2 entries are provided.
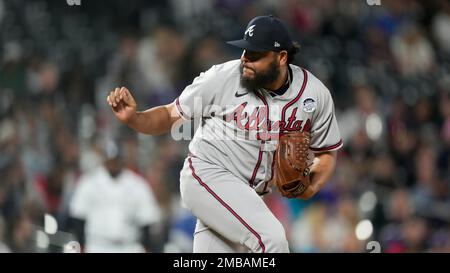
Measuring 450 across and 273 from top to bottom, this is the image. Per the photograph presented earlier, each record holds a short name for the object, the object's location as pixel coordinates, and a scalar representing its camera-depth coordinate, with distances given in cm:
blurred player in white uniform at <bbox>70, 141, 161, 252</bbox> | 1603
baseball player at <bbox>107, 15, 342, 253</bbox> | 1025
